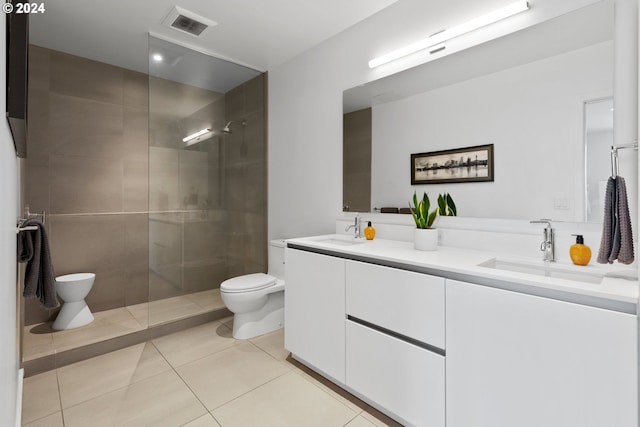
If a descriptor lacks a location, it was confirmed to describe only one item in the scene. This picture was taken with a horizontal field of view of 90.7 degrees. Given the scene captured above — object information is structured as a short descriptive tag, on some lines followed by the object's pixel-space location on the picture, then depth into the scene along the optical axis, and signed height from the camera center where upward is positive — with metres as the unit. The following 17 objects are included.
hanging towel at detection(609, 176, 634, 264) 1.15 -0.08
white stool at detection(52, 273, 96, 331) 2.52 -0.73
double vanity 1.00 -0.50
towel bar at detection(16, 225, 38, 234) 1.41 -0.08
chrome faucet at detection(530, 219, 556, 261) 1.48 -0.15
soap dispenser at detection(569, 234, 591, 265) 1.37 -0.18
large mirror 1.44 +0.53
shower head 3.03 +0.79
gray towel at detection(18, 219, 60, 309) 1.45 -0.25
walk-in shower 2.64 +0.26
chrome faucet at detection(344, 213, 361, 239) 2.30 -0.12
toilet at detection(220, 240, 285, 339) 2.44 -0.74
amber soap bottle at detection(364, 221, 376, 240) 2.21 -0.15
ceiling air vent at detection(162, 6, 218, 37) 2.25 +1.42
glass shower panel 2.68 +0.31
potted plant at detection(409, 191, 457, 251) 1.75 -0.03
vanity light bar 1.62 +1.04
